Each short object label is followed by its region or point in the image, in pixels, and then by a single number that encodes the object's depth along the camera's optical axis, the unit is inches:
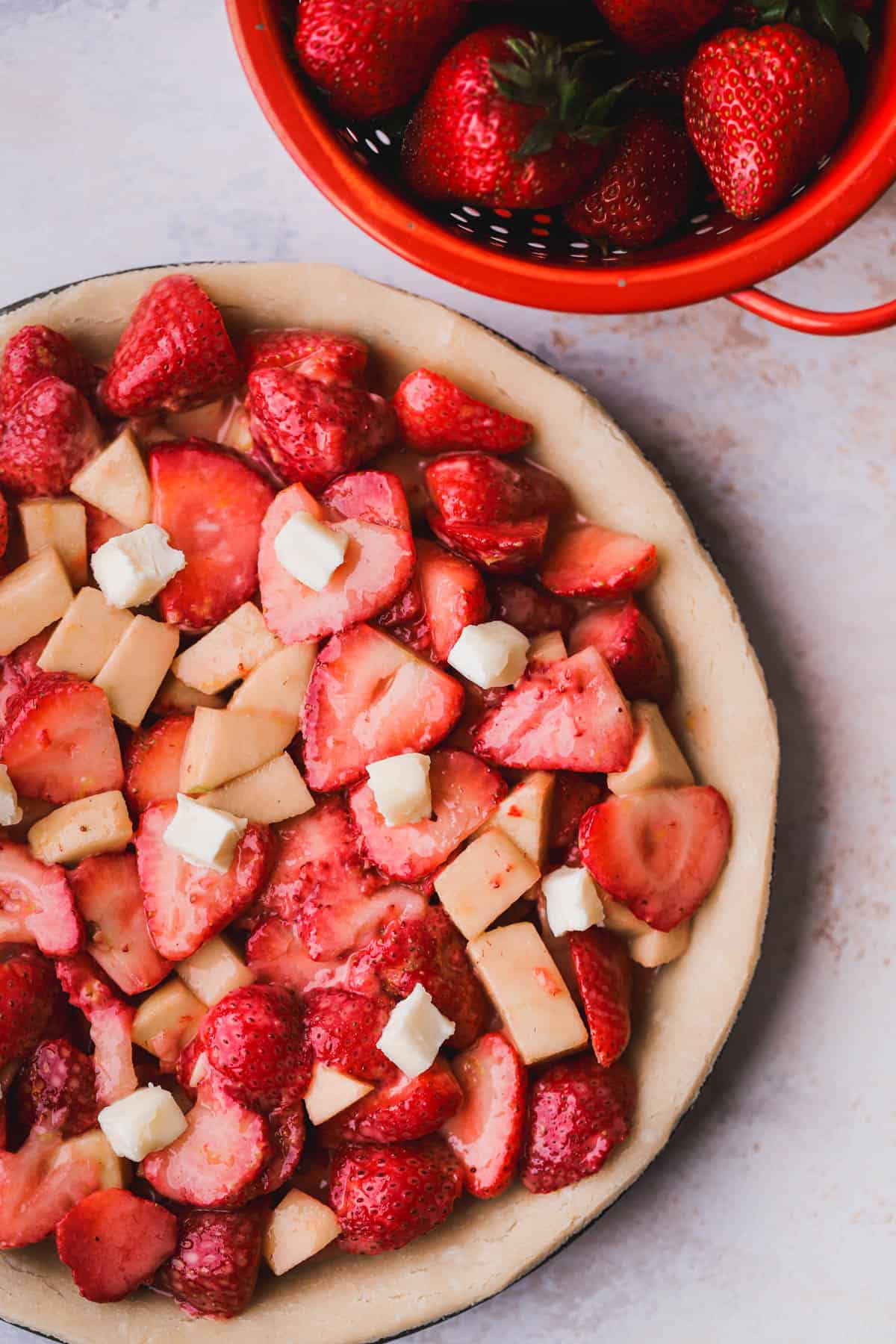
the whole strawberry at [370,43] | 26.2
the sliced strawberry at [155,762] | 29.0
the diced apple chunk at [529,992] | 28.4
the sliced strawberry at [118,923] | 28.8
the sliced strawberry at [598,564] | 28.6
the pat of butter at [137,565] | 28.5
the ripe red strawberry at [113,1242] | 28.4
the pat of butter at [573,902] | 28.4
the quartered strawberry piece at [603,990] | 28.4
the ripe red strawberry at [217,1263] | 28.5
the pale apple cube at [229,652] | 28.9
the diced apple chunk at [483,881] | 28.6
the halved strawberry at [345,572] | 28.6
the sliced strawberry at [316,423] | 28.3
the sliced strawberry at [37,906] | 28.7
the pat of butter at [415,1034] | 28.2
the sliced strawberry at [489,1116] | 28.5
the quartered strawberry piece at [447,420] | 28.5
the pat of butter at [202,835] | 28.5
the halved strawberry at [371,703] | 28.7
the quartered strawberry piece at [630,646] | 28.5
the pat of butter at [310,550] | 28.3
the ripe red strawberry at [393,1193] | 28.3
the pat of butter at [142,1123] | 28.4
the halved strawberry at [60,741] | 28.6
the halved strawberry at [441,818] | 28.7
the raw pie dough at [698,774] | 28.6
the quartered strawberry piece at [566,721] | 28.4
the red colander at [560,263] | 26.1
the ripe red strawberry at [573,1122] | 28.4
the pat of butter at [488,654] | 28.3
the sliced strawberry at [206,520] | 28.8
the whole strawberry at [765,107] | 26.0
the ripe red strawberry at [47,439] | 28.4
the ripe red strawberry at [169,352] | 28.3
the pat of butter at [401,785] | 28.4
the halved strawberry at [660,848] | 28.3
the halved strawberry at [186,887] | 28.8
